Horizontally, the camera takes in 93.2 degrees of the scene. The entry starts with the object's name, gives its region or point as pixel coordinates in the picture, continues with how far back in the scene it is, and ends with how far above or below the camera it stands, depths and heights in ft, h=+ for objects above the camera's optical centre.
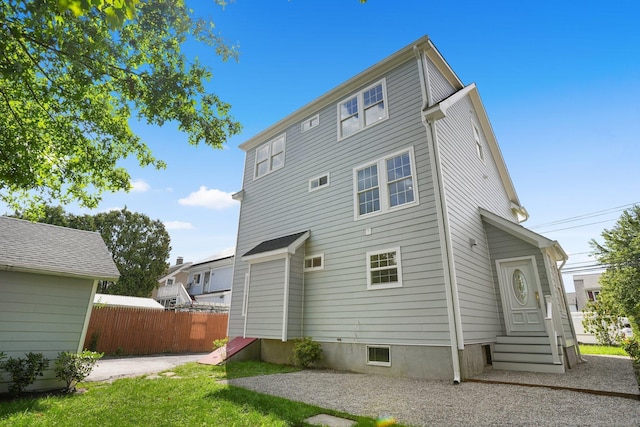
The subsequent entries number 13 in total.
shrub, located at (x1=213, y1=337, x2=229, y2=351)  35.22 -3.42
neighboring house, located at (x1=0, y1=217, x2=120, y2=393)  21.36 +1.05
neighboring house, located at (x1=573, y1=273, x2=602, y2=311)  111.24 +10.90
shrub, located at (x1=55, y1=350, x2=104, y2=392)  21.29 -3.87
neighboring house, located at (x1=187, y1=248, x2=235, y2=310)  77.46 +8.59
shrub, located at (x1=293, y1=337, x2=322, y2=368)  29.84 -3.74
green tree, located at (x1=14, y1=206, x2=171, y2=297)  91.40 +20.59
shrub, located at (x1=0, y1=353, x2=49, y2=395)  19.74 -3.78
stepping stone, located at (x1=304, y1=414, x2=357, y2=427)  13.61 -4.76
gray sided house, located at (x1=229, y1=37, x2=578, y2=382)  25.44 +6.14
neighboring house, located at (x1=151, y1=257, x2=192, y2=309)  80.59 +6.18
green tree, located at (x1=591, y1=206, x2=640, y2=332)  61.77 +11.81
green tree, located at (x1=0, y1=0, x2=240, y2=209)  17.51 +14.32
